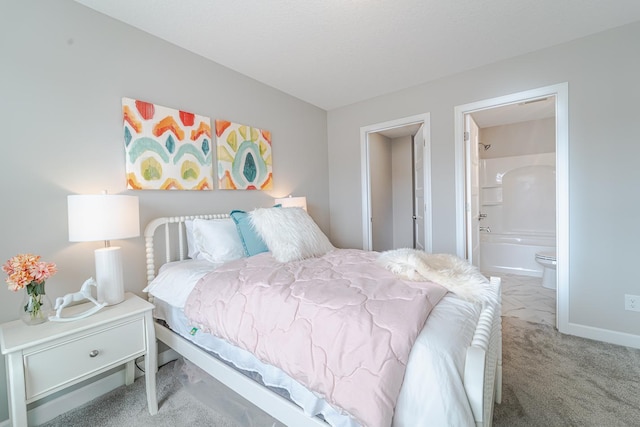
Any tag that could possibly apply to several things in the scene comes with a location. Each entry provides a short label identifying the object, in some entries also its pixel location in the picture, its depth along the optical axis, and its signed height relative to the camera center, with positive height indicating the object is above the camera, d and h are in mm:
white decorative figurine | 1324 -457
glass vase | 1288 -436
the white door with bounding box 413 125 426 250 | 3166 +223
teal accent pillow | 1977 -215
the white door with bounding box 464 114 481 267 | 2809 +149
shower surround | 4143 -161
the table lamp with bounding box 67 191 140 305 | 1422 -71
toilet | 3389 -890
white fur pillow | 1866 -193
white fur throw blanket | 1234 -356
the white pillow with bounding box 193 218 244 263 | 1970 -230
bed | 791 -546
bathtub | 4004 -788
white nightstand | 1109 -645
